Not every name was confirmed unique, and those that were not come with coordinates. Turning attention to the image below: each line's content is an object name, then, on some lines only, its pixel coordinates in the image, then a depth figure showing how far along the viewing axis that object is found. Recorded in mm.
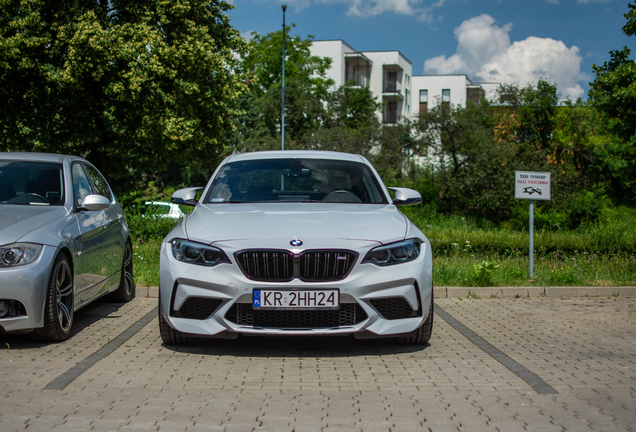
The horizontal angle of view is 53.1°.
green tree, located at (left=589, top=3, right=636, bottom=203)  16359
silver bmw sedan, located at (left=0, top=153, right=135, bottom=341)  5098
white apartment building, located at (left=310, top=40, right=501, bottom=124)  64250
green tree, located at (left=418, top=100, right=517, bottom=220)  36375
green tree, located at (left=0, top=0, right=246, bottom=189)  23109
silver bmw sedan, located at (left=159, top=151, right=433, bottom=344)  4746
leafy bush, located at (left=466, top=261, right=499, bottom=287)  9602
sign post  10484
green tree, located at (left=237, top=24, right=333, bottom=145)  48156
